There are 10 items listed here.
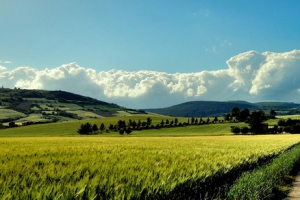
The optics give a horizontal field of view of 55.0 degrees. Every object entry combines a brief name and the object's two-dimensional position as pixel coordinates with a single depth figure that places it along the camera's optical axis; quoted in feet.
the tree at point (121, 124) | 489.01
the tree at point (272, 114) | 564.71
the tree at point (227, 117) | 554.05
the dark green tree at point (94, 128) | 472.93
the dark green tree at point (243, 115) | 527.52
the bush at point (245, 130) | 405.59
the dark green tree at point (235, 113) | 543.39
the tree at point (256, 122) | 403.54
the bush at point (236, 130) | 398.01
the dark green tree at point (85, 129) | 453.86
